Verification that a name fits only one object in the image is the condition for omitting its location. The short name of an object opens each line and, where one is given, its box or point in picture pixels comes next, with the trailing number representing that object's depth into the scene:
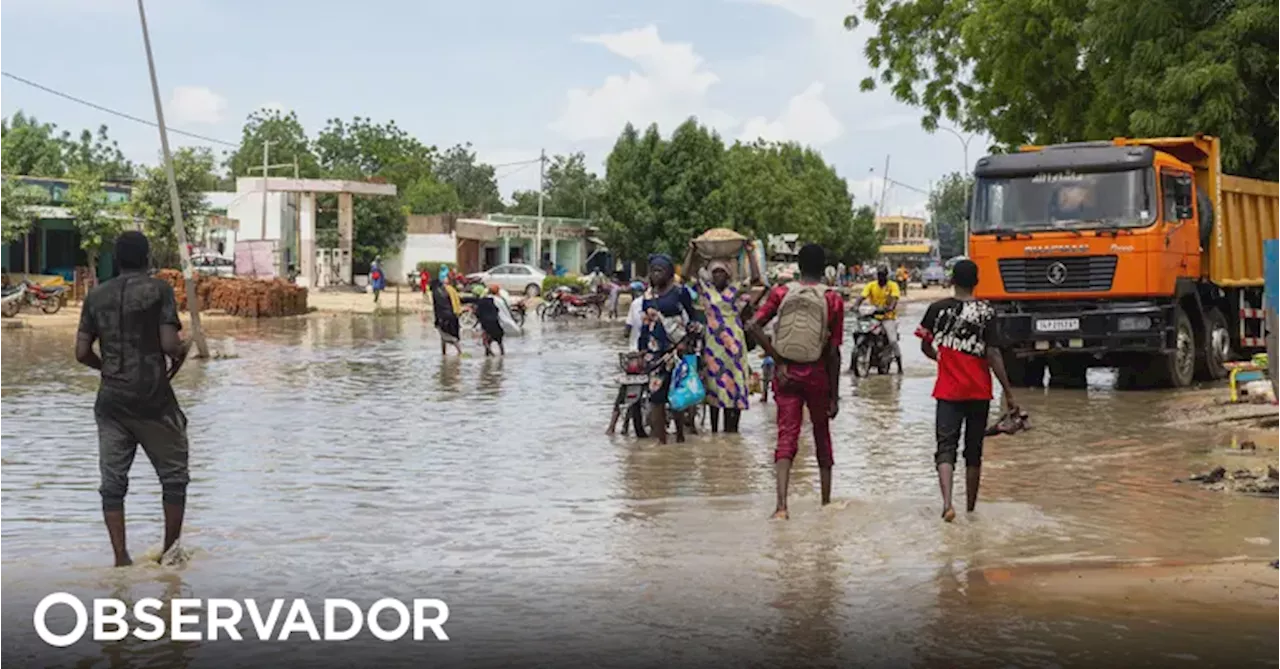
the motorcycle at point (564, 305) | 47.51
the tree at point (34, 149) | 87.06
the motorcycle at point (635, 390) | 15.18
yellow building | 141.62
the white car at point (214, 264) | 63.16
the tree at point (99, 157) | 100.12
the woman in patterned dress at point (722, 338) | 15.23
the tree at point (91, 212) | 52.31
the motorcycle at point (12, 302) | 40.31
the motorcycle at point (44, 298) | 43.38
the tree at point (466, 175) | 133.50
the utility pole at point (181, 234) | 28.27
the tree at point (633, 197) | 72.62
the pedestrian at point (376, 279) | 54.70
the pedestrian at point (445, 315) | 28.28
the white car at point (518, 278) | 65.12
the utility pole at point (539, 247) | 81.25
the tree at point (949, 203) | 180.20
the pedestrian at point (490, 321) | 29.12
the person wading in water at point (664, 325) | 14.70
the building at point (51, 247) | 56.12
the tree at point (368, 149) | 124.98
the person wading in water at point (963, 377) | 10.29
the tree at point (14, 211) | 47.09
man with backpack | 10.45
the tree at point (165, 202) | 57.81
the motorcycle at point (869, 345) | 23.69
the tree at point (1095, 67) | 24.95
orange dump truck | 20.34
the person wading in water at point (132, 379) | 8.62
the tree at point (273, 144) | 115.08
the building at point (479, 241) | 79.44
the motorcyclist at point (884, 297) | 23.26
